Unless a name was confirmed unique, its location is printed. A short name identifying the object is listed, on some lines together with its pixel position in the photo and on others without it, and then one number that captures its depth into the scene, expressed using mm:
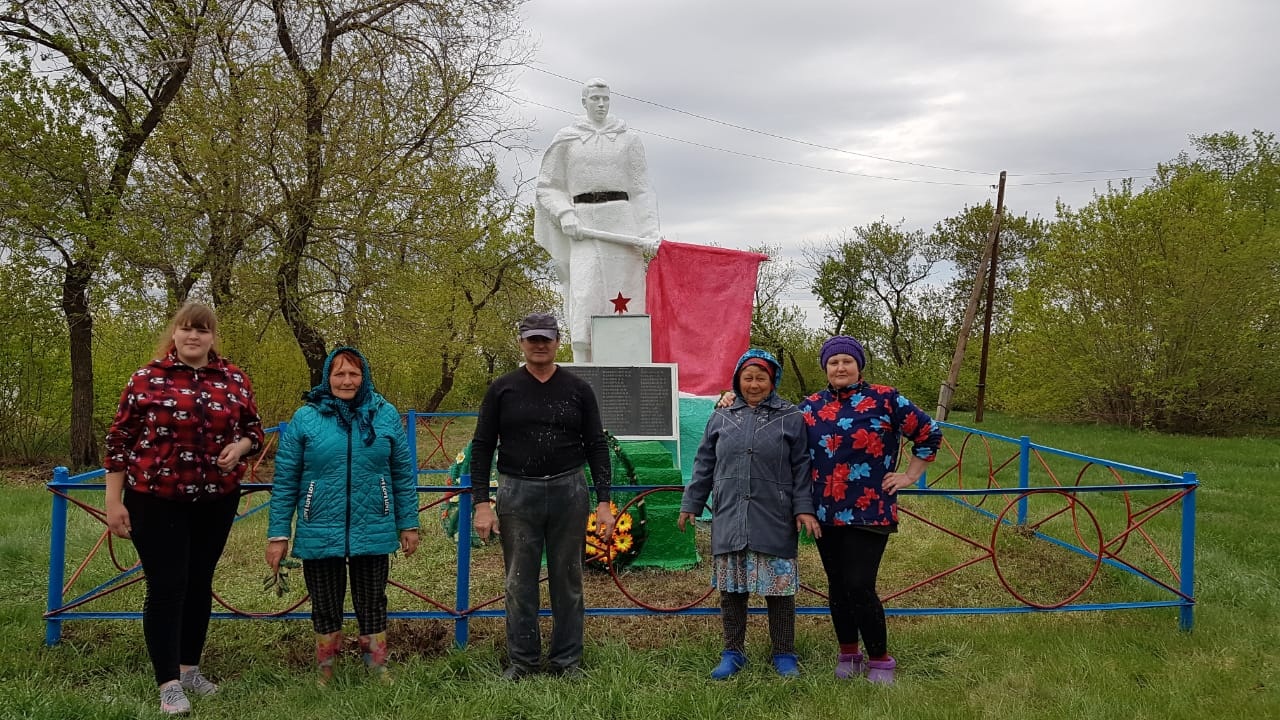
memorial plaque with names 5688
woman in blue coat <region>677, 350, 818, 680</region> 3197
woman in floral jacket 3117
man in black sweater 3180
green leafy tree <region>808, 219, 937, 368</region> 28672
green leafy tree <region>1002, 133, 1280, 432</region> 14898
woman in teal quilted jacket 3086
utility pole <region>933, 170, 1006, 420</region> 16406
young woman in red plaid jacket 2951
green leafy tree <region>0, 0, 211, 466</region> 9047
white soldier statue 6230
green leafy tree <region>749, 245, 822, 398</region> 26094
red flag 6391
